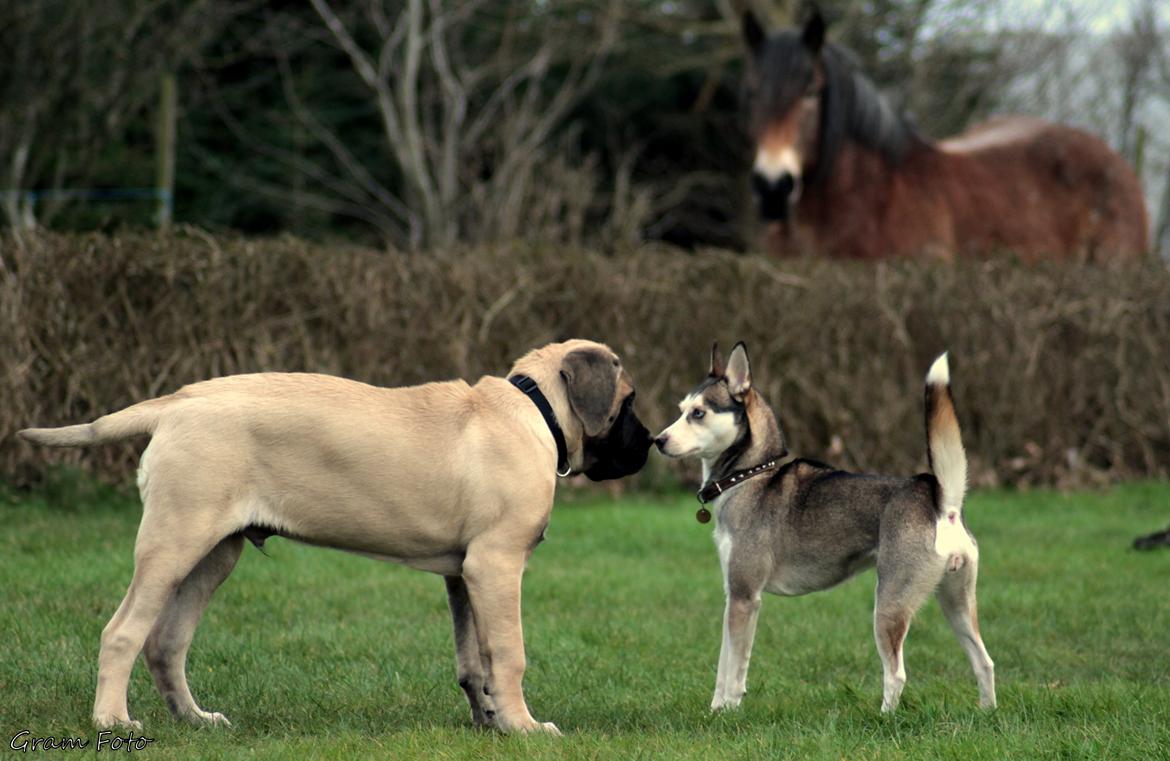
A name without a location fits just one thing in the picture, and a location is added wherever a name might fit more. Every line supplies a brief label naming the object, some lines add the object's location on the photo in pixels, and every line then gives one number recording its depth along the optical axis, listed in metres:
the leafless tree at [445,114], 40.69
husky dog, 12.25
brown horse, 27.45
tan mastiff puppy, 10.95
